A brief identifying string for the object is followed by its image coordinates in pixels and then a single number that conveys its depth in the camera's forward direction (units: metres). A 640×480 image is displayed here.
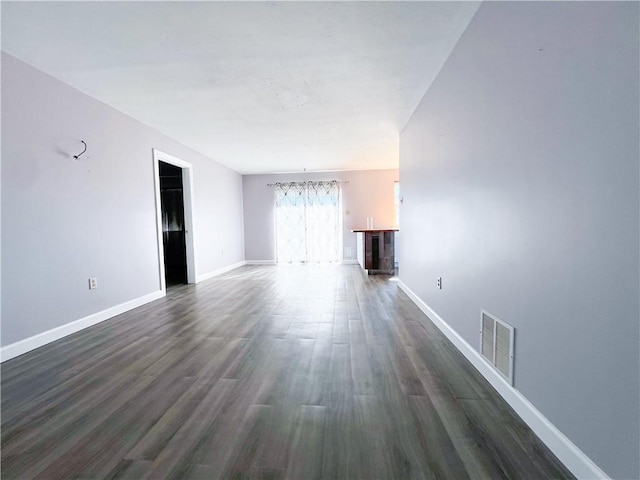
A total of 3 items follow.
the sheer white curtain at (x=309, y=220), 7.33
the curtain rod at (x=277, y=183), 7.29
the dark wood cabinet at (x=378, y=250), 5.49
